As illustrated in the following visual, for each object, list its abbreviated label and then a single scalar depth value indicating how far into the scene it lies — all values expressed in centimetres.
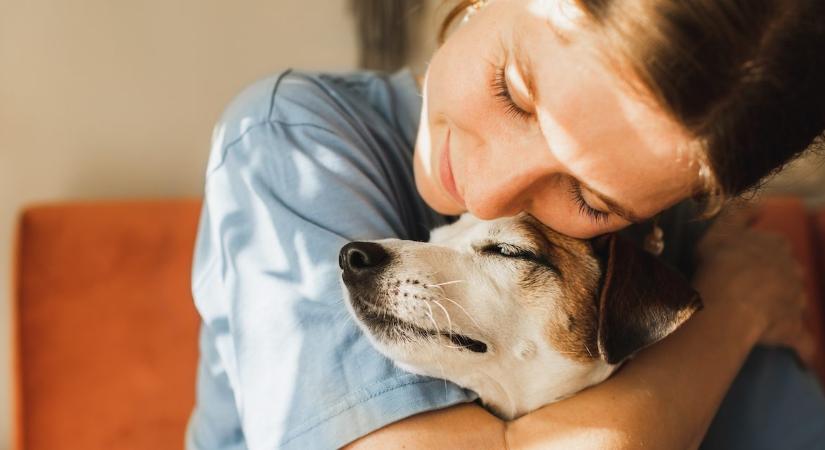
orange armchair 72
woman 39
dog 46
